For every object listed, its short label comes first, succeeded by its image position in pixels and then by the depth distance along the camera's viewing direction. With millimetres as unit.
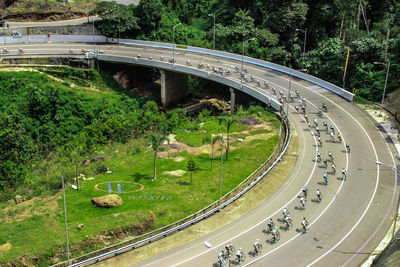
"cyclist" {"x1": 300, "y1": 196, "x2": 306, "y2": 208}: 45406
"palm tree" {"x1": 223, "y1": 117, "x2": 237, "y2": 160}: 60312
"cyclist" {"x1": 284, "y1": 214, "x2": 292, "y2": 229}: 41500
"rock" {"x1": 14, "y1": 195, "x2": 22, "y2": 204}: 49594
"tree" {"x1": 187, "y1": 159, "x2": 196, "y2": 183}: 56056
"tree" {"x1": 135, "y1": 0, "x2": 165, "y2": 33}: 109812
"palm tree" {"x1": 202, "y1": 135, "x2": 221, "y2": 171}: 58184
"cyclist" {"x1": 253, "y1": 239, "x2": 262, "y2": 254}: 37812
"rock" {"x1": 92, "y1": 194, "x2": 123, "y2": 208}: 47219
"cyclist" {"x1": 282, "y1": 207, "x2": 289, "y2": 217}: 41969
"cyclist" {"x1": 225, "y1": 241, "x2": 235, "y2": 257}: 37125
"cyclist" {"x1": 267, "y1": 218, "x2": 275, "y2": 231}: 41062
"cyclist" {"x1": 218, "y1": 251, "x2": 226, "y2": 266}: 35969
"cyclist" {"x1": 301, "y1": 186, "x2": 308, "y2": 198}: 47062
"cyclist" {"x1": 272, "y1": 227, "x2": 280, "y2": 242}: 39469
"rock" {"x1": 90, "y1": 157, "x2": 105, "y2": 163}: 62619
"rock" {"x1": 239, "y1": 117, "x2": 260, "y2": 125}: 72406
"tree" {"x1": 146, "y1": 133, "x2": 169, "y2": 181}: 54312
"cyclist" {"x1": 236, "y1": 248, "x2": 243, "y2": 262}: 36366
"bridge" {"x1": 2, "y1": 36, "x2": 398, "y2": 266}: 38062
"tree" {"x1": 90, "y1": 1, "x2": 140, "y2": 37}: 105062
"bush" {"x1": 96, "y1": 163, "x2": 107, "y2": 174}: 58562
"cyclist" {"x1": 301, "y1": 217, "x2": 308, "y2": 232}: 41022
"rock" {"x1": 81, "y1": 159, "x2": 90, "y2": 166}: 61250
